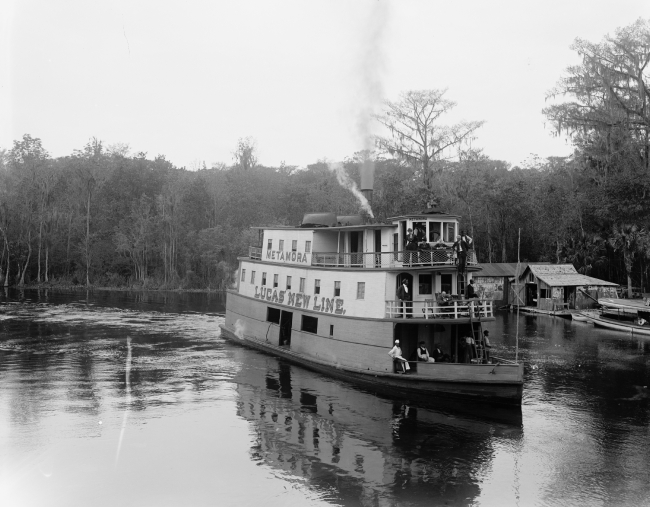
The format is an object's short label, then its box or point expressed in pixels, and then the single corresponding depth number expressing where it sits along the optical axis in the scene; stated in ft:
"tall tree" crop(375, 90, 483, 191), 225.76
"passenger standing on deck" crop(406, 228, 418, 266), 91.38
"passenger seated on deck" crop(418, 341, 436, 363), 88.35
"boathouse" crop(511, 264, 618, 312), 196.34
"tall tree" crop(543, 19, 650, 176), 191.83
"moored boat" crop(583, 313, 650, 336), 155.63
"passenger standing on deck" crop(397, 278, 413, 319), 90.33
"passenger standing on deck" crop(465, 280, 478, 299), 90.00
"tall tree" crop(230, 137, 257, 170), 389.83
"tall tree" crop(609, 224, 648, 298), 193.57
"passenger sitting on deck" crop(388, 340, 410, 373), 87.86
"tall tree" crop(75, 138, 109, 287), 279.08
